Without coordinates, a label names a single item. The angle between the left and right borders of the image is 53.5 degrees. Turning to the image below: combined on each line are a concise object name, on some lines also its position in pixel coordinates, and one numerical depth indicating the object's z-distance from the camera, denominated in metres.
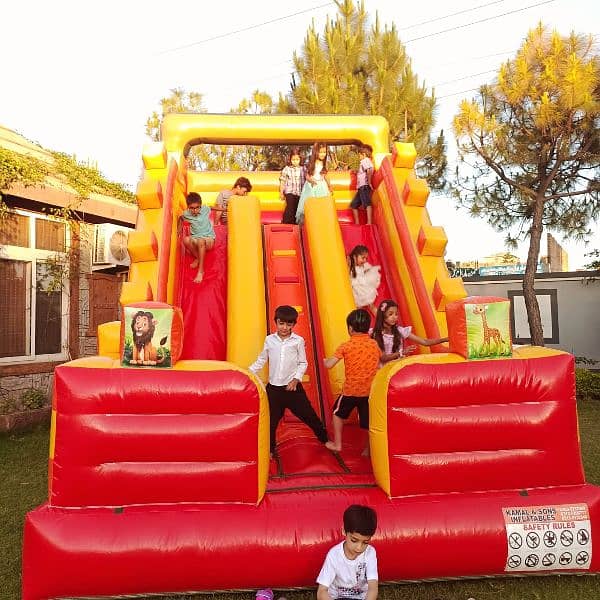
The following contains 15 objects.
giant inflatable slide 2.83
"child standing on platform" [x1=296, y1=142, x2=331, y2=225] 6.99
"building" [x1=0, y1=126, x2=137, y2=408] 7.21
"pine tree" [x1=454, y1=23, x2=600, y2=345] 10.81
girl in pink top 4.31
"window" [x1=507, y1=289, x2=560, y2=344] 14.27
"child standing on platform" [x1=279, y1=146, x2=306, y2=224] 7.39
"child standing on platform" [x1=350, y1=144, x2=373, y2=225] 6.83
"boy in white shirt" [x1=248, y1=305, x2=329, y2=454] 3.87
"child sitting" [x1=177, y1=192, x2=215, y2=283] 5.62
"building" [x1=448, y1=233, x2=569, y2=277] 20.79
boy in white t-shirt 2.51
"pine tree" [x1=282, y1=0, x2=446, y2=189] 13.71
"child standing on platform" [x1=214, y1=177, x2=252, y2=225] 6.78
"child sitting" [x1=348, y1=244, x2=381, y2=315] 5.52
